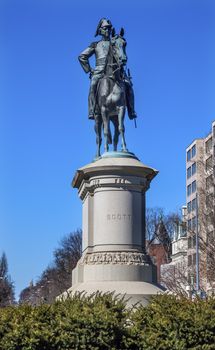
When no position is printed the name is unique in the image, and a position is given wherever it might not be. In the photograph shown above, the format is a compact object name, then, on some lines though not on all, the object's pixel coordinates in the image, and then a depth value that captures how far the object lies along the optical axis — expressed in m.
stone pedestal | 19.30
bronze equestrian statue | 21.23
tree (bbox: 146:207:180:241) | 97.38
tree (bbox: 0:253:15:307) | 113.56
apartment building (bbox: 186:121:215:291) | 49.09
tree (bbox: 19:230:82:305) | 87.38
